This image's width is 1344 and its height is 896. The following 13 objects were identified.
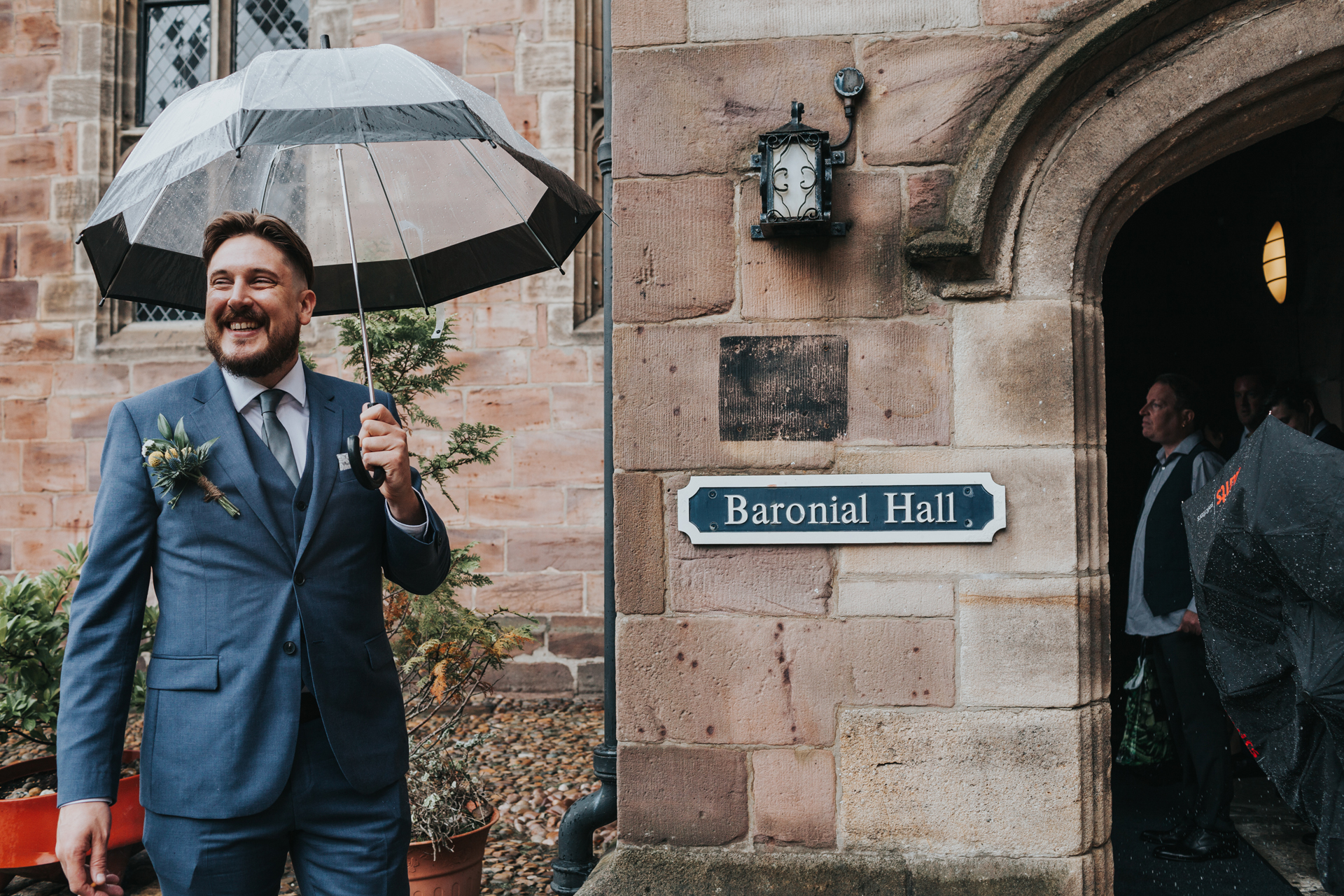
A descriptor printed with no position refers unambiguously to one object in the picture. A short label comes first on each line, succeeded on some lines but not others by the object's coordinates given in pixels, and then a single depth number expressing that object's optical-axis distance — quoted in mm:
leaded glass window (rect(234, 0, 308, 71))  7407
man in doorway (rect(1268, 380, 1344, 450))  4668
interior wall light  6043
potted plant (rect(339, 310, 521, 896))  3404
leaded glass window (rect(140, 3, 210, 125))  7578
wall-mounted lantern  2562
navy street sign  2564
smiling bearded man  1829
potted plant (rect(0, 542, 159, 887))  3547
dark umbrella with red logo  2174
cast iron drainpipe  3295
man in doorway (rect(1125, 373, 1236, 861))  3852
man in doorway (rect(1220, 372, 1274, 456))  5109
